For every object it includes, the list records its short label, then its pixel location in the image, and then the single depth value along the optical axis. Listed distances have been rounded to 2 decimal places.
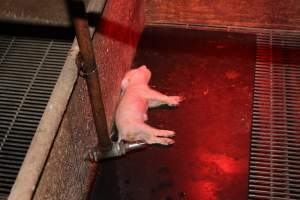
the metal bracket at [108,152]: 2.97
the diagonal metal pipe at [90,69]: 2.22
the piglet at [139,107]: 3.17
